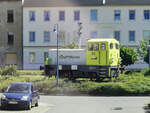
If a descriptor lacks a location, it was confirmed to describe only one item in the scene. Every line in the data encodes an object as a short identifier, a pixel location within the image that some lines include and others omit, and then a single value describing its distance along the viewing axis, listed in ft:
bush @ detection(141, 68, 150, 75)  152.05
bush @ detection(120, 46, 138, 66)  165.07
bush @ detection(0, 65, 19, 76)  153.69
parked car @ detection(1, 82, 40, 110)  73.15
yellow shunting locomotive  129.18
